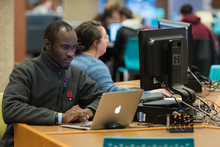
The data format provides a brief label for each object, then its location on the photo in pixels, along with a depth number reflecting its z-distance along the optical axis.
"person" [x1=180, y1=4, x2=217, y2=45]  8.72
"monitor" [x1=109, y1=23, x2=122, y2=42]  10.32
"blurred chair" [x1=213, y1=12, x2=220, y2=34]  14.00
